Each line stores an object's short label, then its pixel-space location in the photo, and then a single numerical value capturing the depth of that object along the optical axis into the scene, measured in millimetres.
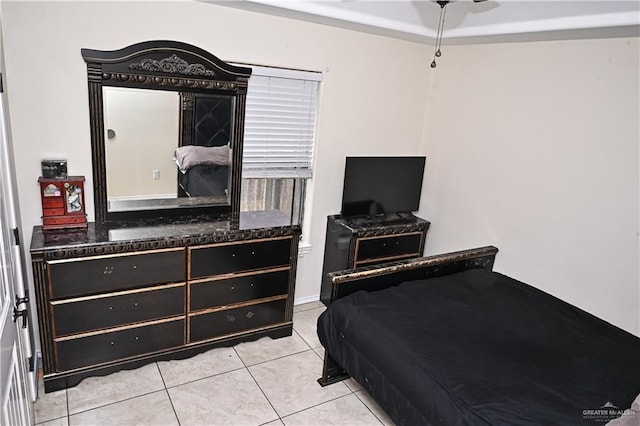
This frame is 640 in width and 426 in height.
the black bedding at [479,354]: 2012
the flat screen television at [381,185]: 3750
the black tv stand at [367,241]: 3744
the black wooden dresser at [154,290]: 2547
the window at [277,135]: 3324
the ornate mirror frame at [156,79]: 2684
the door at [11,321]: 1659
